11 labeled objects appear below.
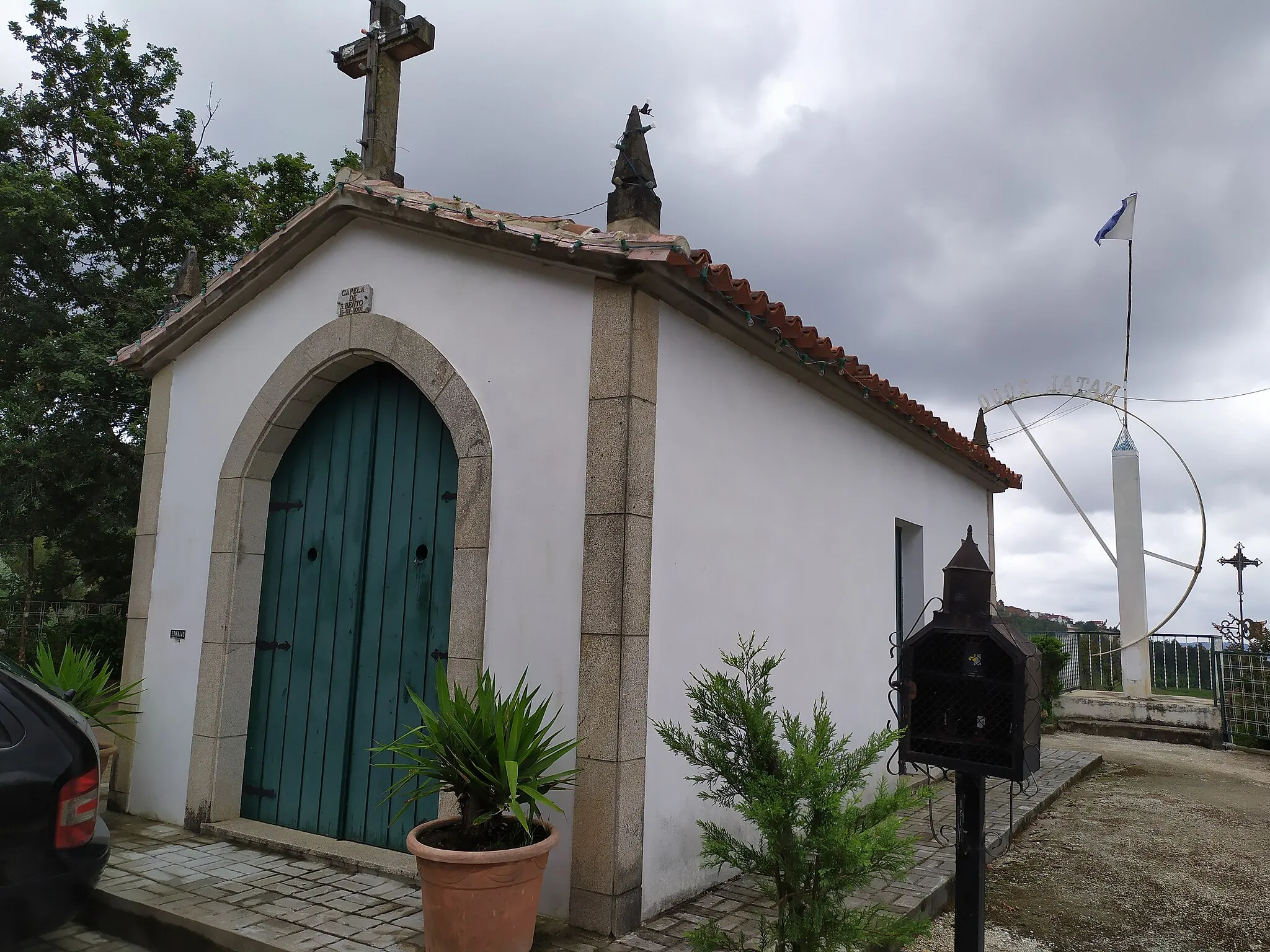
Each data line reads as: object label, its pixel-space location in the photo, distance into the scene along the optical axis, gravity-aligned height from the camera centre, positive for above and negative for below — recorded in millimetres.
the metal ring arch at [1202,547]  11898 +1146
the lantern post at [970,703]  2990 -294
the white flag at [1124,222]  13234 +6280
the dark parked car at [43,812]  2918 -781
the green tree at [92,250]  10391 +4668
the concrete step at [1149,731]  11422 -1450
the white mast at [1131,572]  12805 +837
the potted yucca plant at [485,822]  3324 -924
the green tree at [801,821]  2912 -711
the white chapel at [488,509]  4082 +571
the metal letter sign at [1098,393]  13297 +3683
